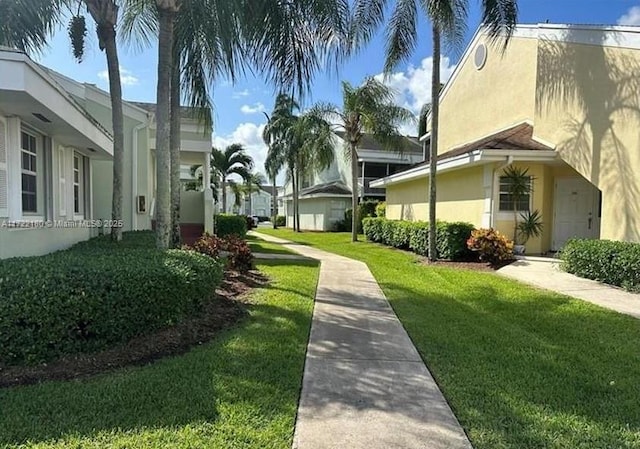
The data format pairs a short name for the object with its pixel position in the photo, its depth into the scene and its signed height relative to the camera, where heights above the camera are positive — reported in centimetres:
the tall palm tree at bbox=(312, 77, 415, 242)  2116 +468
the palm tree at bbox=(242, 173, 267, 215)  4491 +243
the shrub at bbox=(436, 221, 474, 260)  1352 -97
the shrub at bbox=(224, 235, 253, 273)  1063 -127
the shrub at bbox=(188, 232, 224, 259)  955 -96
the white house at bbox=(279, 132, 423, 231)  3375 +202
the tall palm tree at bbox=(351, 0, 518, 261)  1151 +520
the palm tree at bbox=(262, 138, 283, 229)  3446 +374
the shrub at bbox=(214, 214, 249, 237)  1995 -91
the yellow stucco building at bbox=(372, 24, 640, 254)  1073 +233
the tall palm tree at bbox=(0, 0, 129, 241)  884 +372
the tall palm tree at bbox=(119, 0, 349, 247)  751 +321
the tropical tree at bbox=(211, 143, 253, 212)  3591 +368
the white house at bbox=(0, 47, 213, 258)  679 +108
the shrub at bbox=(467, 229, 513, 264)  1250 -105
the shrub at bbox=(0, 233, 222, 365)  423 -106
